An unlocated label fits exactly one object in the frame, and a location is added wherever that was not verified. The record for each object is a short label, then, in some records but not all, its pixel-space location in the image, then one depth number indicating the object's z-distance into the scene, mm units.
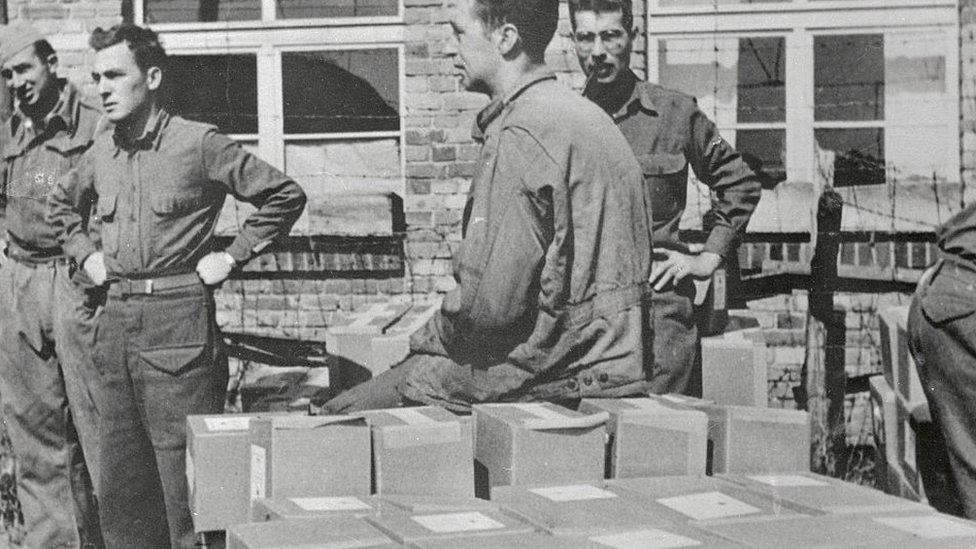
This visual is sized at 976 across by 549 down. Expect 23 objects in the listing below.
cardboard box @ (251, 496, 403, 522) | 2389
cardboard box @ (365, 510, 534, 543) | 2178
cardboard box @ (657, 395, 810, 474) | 2934
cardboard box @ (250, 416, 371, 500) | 2693
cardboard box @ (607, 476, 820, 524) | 2316
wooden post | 4324
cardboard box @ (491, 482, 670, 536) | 2252
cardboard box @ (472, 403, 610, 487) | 2758
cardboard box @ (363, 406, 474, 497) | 2748
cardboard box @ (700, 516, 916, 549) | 2062
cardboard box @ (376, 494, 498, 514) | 2400
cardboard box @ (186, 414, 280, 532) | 2904
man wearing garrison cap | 4320
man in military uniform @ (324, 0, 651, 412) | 3350
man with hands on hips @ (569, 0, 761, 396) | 3871
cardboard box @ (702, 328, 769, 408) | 3705
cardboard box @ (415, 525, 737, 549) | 2076
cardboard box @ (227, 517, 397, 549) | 2098
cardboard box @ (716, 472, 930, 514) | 2358
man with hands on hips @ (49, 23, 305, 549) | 3943
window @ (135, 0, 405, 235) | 4457
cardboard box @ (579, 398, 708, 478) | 2873
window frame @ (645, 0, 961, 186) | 4312
